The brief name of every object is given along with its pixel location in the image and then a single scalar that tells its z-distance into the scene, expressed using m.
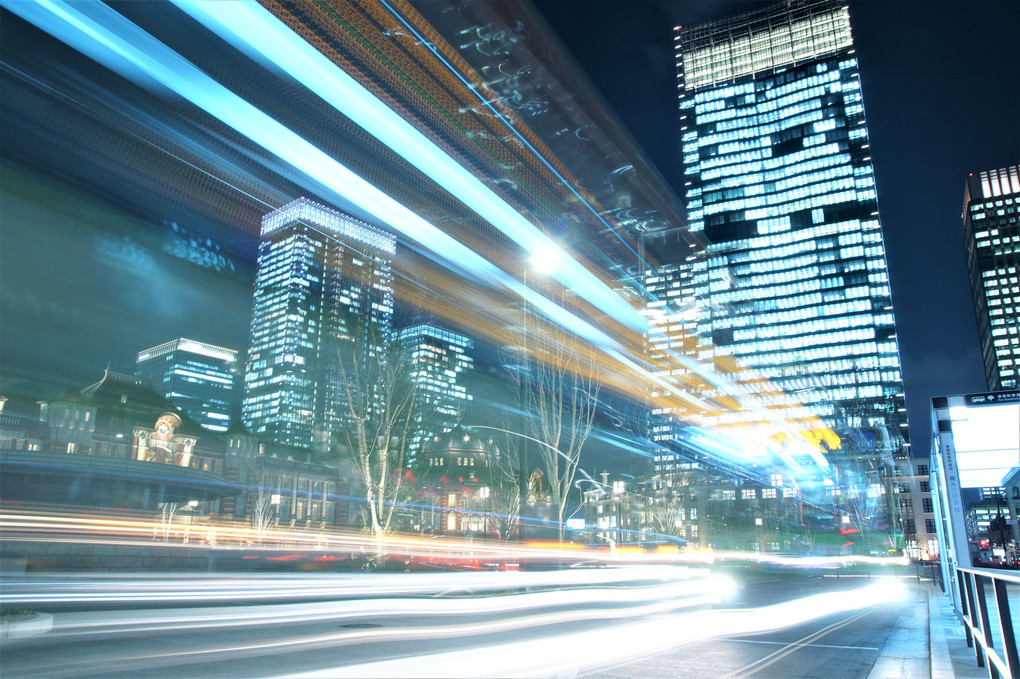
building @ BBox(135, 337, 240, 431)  75.00
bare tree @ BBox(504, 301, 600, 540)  25.55
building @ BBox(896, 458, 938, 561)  111.75
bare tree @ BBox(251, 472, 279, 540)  64.56
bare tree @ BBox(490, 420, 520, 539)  37.97
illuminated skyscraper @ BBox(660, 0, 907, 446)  167.25
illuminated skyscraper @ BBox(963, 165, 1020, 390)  188.00
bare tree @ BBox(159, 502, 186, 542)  45.31
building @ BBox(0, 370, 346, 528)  40.56
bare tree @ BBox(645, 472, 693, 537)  69.38
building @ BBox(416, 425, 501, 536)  59.17
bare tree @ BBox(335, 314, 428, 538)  28.61
